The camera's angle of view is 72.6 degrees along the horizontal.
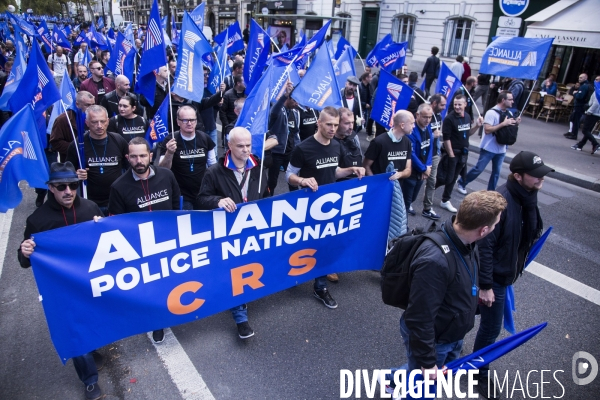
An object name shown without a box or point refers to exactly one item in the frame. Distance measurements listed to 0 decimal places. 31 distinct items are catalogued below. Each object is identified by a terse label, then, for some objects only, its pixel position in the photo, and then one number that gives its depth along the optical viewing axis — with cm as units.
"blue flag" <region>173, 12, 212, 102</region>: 546
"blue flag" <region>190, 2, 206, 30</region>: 979
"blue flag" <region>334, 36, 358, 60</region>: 1080
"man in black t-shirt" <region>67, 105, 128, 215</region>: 447
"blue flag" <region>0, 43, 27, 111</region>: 571
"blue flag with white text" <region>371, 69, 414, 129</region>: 628
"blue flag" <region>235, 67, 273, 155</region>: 412
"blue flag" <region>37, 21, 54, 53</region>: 1562
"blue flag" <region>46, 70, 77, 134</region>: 526
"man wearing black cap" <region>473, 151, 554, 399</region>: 290
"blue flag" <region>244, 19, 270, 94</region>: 805
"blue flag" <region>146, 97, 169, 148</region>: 518
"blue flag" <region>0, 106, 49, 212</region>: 332
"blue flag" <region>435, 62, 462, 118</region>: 729
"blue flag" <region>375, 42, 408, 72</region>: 1046
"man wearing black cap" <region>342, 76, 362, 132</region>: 825
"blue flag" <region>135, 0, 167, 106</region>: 563
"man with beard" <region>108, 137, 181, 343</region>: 364
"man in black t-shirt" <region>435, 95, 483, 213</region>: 645
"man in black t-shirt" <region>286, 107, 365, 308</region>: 427
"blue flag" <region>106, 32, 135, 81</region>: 812
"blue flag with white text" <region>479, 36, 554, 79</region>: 750
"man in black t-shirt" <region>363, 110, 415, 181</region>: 491
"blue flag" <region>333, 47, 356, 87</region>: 794
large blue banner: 297
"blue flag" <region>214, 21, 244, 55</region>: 1228
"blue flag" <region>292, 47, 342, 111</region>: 498
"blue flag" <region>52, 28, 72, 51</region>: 1581
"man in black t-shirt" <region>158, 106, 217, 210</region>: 462
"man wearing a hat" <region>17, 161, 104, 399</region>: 304
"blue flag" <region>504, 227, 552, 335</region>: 327
